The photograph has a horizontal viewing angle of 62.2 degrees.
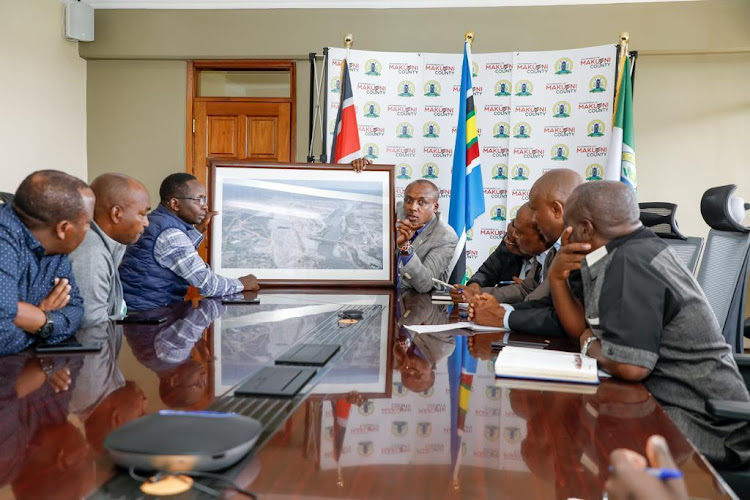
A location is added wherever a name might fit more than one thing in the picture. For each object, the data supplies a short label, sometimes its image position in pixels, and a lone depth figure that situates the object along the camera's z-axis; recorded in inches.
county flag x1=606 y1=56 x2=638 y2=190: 178.5
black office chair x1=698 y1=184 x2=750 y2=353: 99.1
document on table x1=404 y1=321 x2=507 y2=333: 76.7
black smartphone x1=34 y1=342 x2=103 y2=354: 59.2
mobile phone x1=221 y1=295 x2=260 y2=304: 98.5
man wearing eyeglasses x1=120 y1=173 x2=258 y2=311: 102.7
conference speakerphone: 29.6
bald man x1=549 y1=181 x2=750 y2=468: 54.7
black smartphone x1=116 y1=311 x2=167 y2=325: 77.8
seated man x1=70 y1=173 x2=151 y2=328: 77.0
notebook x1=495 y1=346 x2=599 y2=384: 51.7
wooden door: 241.1
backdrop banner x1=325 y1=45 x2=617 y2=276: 189.6
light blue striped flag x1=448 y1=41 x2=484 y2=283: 178.9
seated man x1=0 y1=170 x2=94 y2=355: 61.1
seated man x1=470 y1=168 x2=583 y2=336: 76.6
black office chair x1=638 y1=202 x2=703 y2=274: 117.2
